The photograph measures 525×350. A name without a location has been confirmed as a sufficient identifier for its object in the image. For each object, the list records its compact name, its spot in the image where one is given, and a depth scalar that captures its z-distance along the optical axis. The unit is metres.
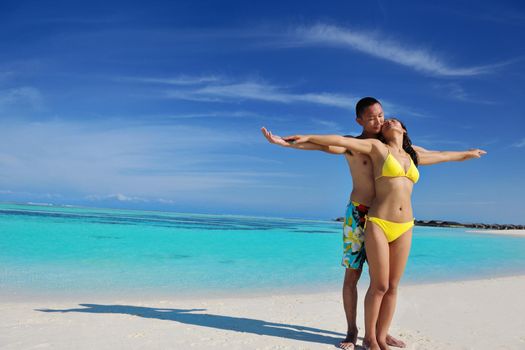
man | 3.95
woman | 3.70
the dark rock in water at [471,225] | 64.64
